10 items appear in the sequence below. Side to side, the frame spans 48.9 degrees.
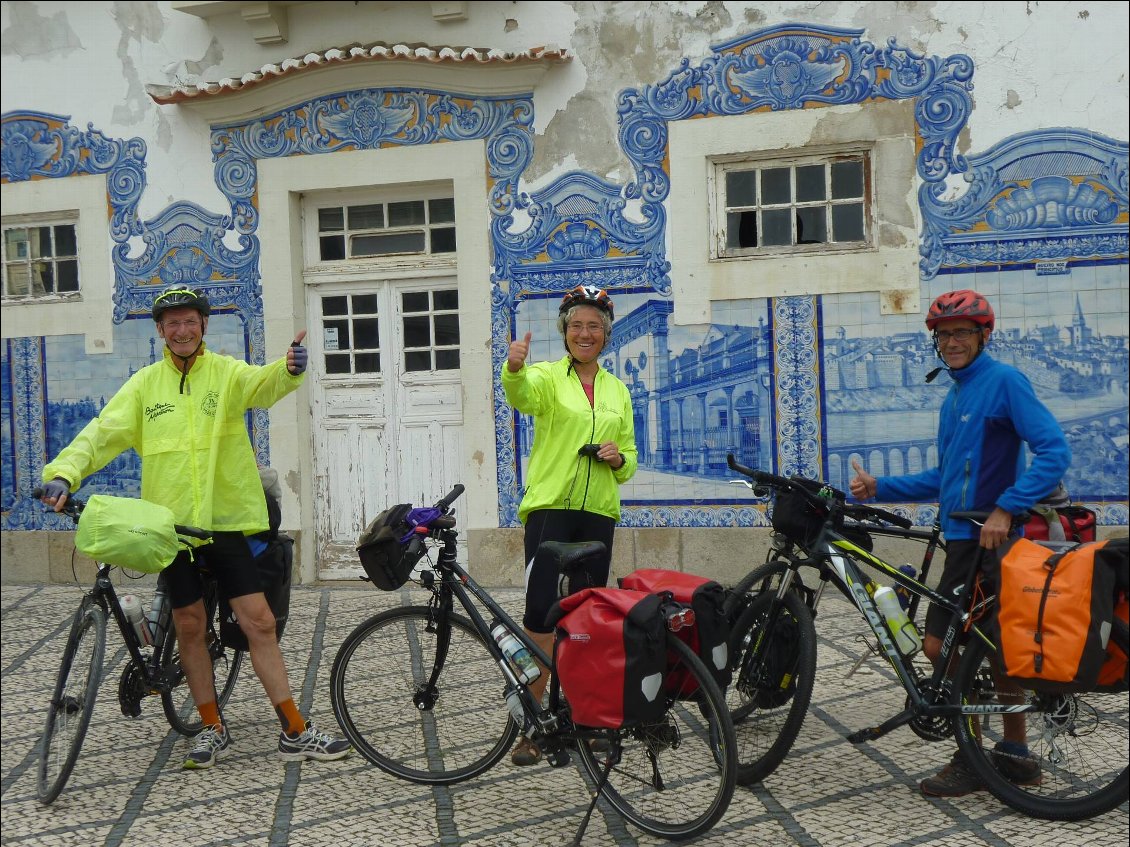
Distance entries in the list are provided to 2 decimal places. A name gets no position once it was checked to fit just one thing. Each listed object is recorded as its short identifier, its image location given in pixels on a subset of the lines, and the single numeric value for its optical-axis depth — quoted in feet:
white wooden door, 29.96
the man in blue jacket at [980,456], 13.79
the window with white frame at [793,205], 27.02
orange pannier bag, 12.49
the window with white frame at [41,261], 31.99
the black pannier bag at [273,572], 17.07
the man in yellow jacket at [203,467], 16.08
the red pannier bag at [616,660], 12.51
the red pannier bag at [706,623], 13.00
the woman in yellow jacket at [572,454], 15.34
